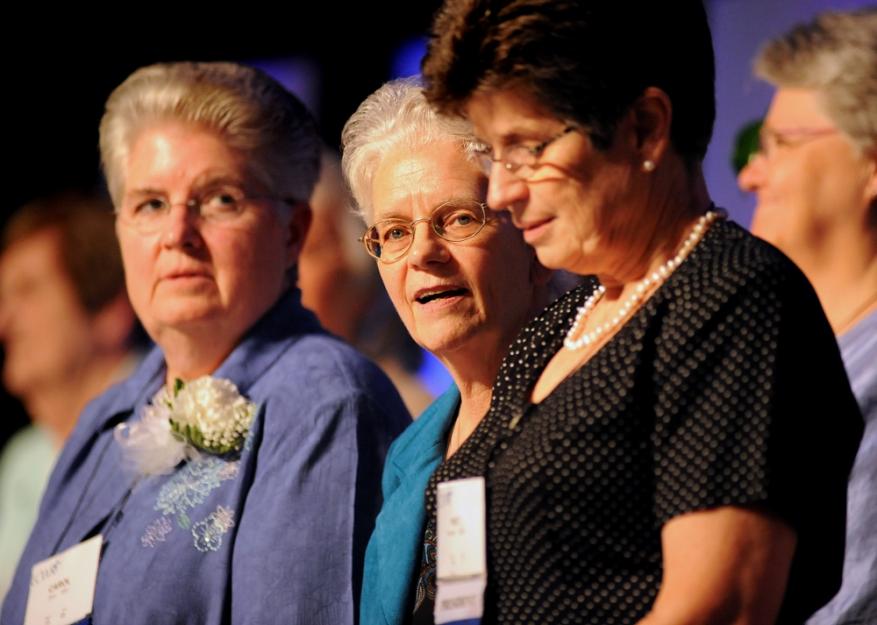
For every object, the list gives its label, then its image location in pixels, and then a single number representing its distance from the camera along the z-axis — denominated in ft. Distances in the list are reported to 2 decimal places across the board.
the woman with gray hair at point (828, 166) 16.16
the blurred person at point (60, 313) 32.14
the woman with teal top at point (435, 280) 14.65
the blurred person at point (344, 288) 29.27
